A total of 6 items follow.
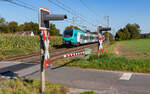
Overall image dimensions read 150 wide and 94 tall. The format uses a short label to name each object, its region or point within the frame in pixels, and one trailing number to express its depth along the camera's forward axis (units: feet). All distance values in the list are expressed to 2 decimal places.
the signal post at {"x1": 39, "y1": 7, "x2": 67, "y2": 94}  15.49
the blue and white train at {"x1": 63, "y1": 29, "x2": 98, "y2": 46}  92.94
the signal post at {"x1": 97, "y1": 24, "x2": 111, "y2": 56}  36.19
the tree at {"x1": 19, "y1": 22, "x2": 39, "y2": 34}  324.50
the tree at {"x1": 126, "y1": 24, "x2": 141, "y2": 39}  426.80
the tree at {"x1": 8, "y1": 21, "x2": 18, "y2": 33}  296.05
